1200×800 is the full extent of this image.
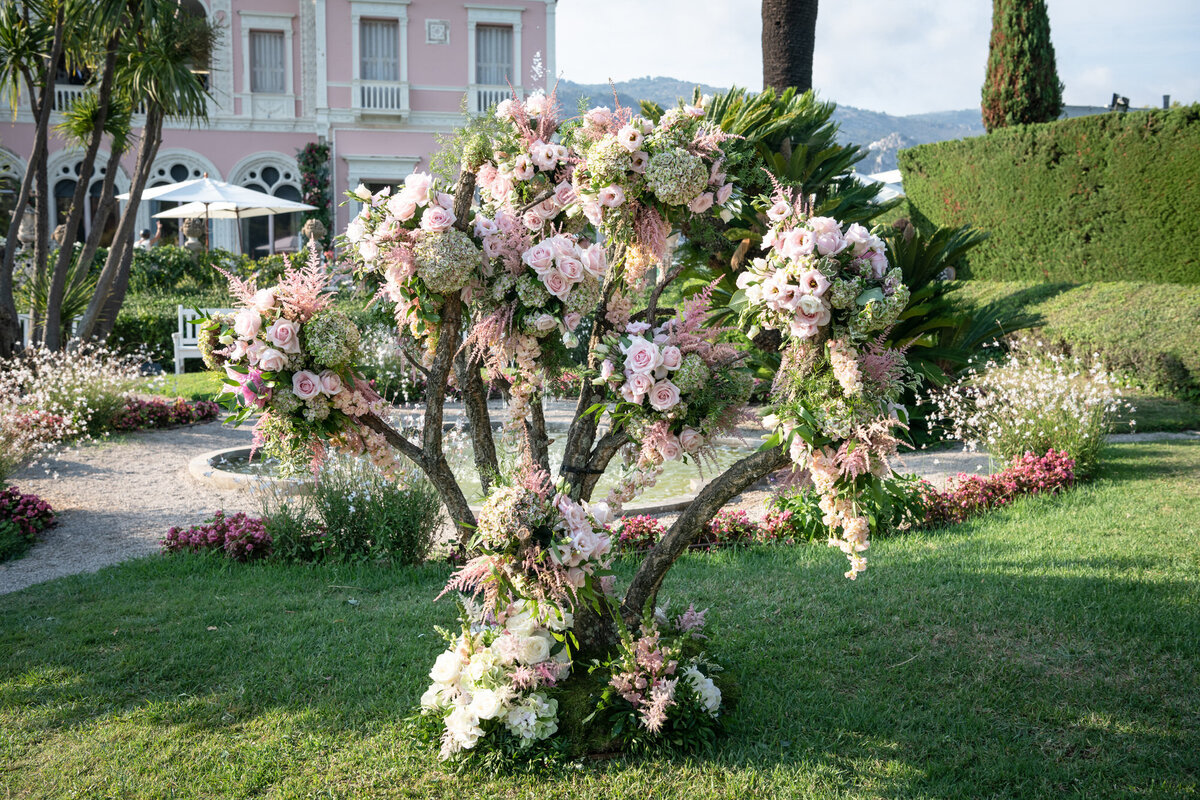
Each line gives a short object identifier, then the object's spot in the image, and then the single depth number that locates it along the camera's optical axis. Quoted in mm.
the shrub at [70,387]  8398
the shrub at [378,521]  5449
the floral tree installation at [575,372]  2623
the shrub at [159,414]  9656
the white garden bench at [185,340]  13165
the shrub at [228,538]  5594
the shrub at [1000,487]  6062
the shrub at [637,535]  5586
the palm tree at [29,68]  9922
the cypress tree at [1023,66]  14672
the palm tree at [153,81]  10719
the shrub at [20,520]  5887
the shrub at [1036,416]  6949
